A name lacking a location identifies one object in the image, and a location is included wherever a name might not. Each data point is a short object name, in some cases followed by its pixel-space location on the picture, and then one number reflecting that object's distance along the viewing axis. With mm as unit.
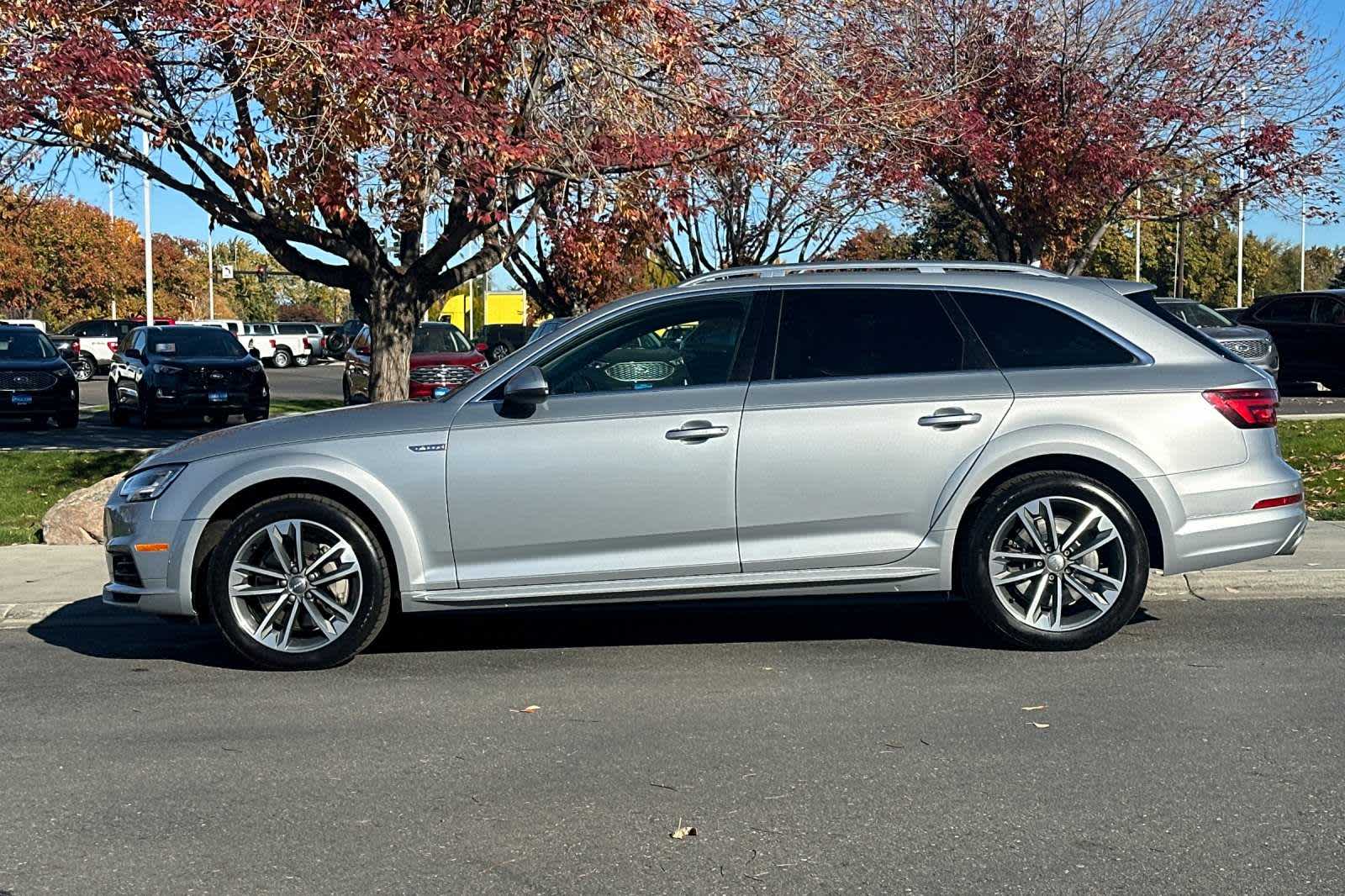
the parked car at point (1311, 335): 26453
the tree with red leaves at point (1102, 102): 20375
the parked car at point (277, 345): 55438
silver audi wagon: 7020
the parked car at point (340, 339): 40231
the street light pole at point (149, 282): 47838
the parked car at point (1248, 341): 23656
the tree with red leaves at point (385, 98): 11336
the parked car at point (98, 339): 46938
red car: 22000
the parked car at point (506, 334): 51156
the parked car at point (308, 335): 57844
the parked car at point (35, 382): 22188
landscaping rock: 11414
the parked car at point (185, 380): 22984
